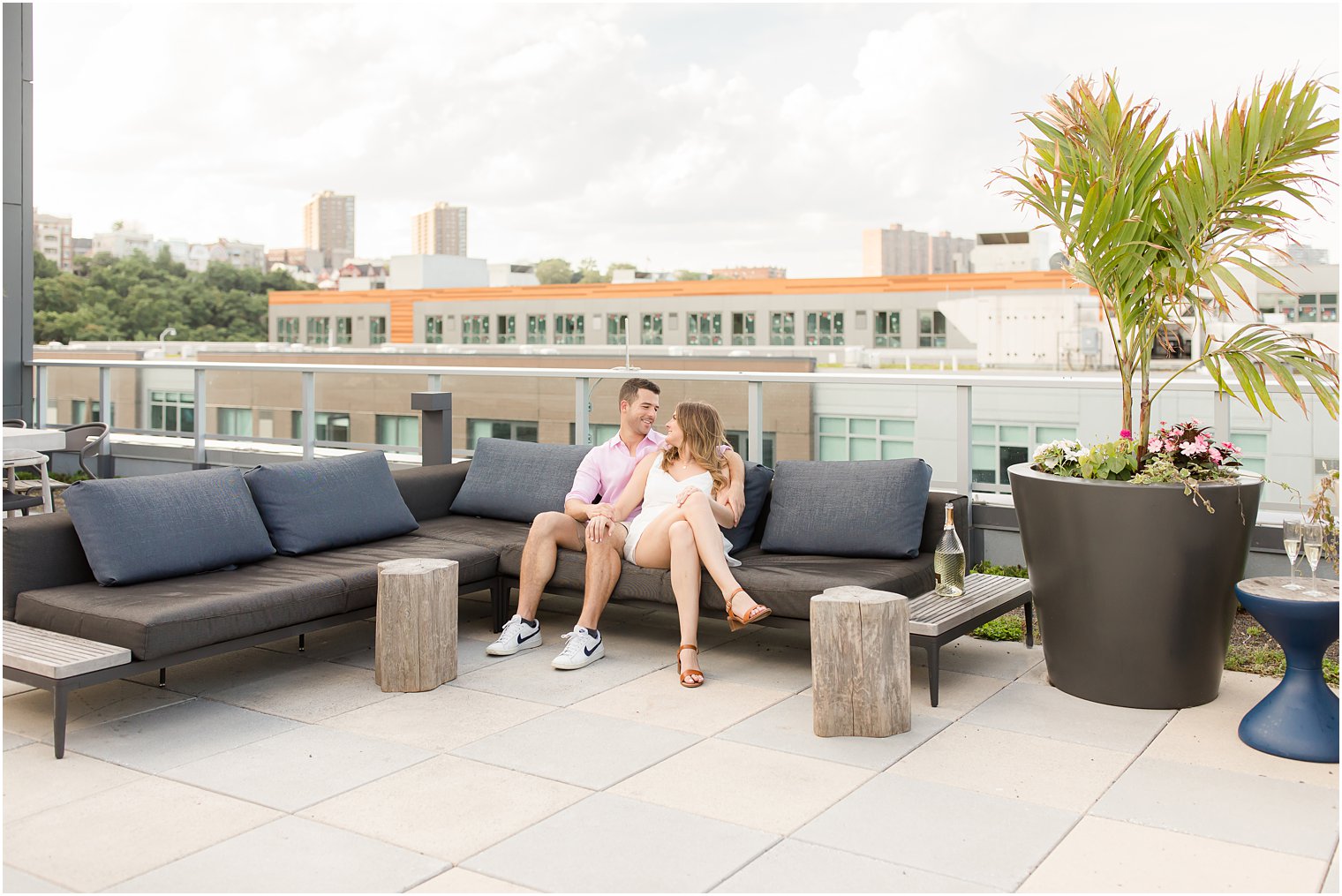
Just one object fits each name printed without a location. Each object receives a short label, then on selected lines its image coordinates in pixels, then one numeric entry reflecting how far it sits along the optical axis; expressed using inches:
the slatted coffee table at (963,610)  147.7
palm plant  144.9
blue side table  129.4
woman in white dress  160.2
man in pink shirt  169.3
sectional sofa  143.9
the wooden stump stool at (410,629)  153.0
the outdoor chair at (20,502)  234.1
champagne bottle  164.7
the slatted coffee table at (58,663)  126.5
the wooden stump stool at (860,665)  135.0
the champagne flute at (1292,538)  139.8
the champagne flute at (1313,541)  138.7
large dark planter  144.0
